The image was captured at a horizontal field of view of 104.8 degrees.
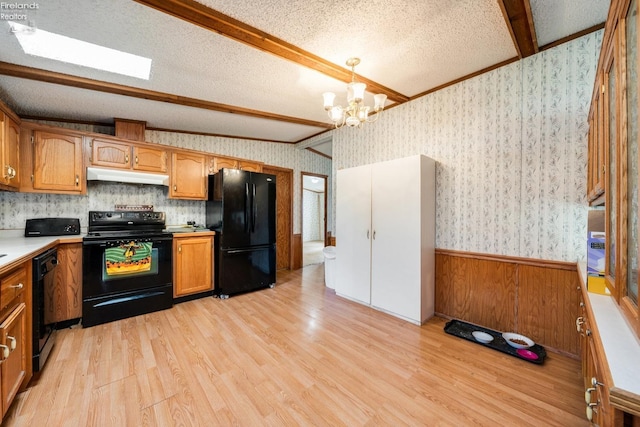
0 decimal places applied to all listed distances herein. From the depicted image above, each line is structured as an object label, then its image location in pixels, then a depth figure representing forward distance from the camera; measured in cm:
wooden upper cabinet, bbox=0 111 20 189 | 211
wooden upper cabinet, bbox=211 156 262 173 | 375
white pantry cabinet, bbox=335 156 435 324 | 264
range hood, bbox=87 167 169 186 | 296
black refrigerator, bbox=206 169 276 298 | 341
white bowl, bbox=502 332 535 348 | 212
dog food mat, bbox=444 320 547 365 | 202
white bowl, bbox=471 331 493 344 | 224
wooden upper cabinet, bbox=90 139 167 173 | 290
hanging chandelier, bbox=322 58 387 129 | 205
